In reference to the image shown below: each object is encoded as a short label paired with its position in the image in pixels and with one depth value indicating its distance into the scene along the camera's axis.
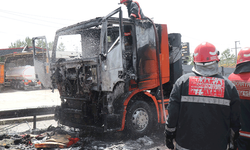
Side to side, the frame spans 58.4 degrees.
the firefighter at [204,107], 2.04
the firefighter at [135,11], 4.64
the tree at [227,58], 44.00
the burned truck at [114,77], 4.36
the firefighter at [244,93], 2.48
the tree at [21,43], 61.78
